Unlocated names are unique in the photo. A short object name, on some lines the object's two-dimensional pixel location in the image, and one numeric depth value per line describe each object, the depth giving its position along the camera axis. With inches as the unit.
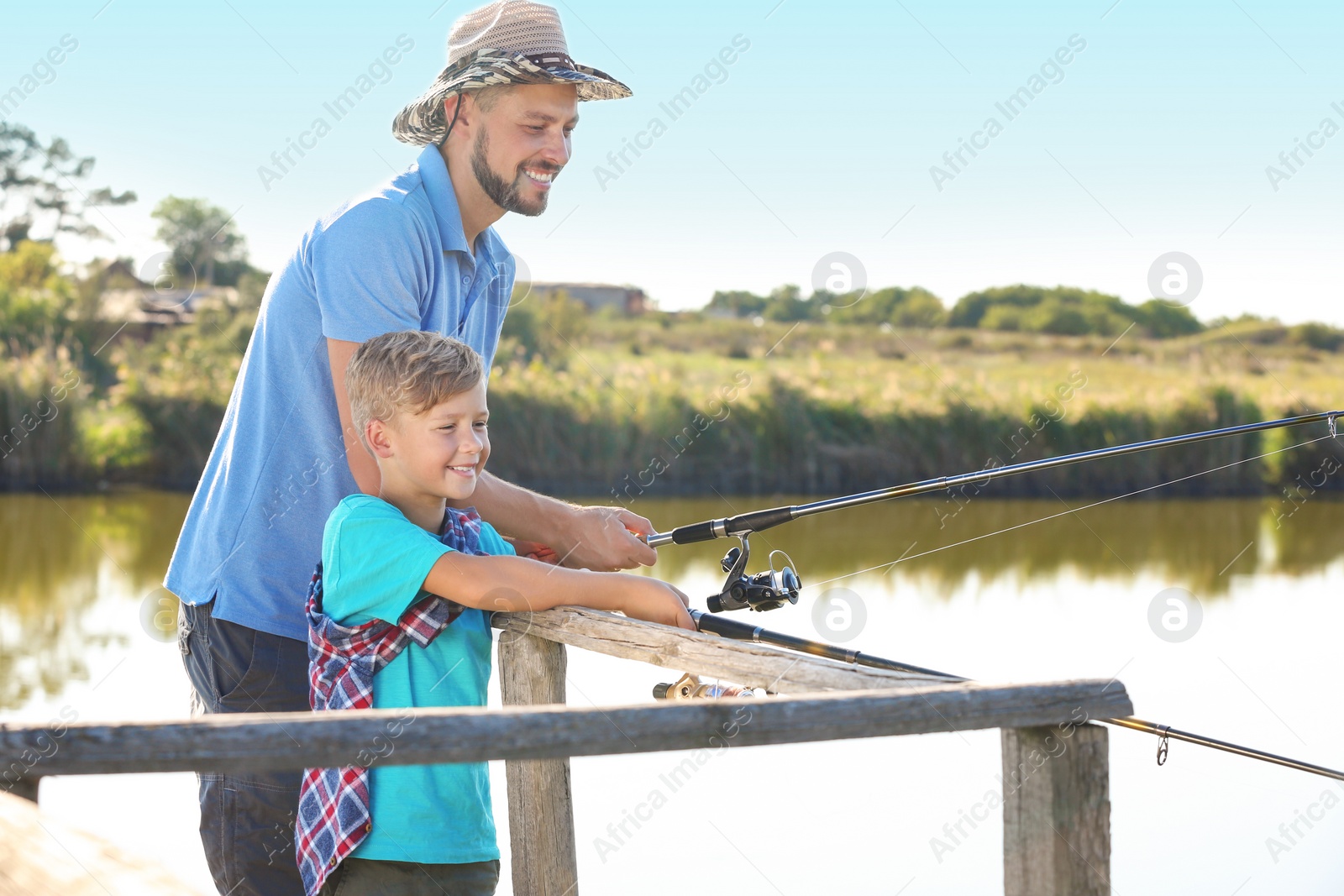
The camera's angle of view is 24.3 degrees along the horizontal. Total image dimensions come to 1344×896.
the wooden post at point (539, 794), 163.1
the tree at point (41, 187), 1353.8
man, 158.1
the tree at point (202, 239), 1425.0
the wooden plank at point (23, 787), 135.0
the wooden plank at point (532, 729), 134.1
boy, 151.1
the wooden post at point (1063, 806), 139.5
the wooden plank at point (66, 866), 99.1
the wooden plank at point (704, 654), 144.4
